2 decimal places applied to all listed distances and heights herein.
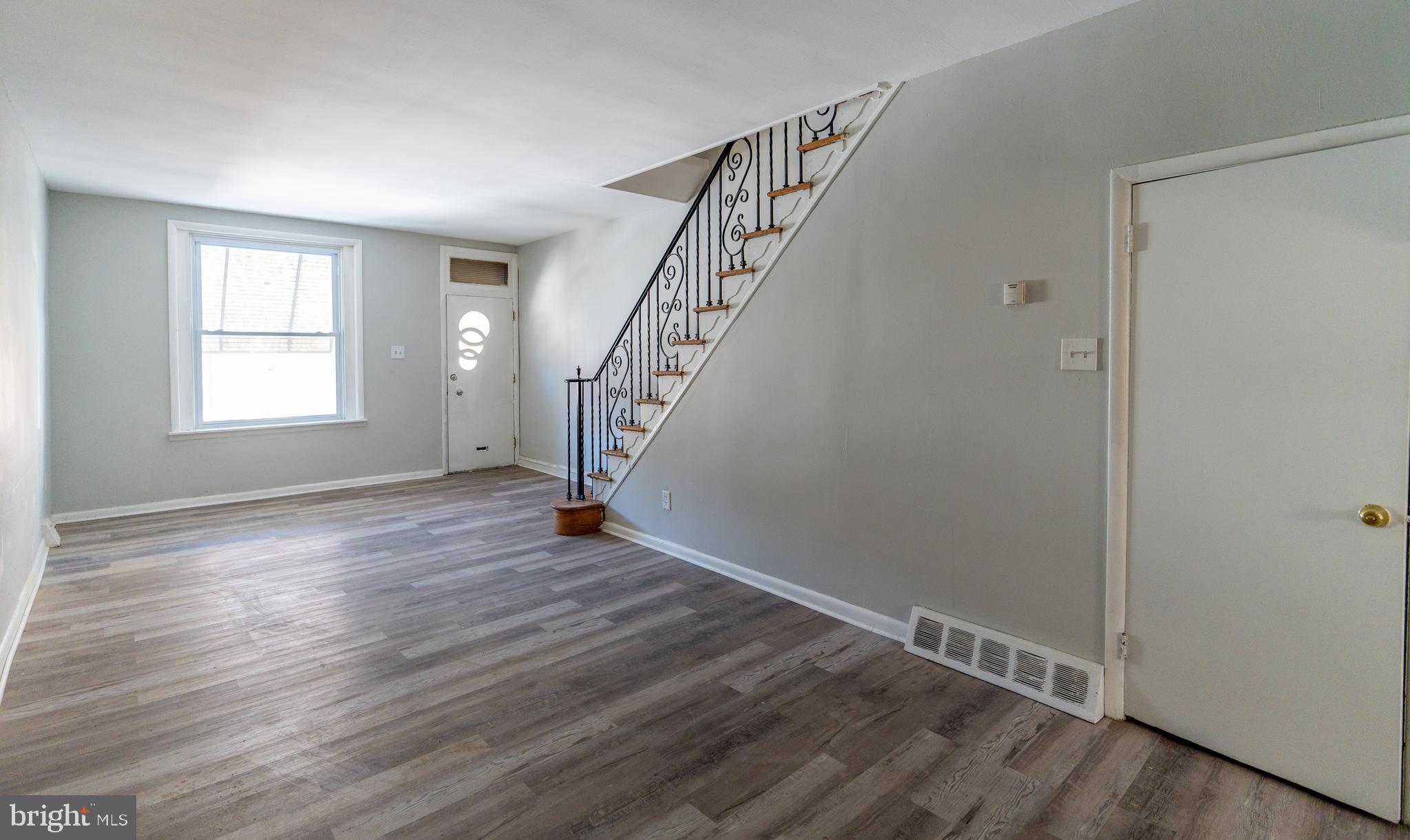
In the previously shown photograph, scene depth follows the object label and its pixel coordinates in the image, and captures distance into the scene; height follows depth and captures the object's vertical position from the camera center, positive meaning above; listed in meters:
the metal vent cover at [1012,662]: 2.52 -1.05
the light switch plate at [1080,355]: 2.49 +0.20
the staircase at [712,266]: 3.59 +0.96
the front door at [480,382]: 7.40 +0.30
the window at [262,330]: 5.75 +0.73
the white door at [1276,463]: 1.94 -0.18
